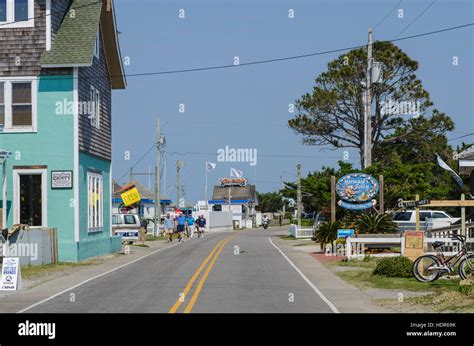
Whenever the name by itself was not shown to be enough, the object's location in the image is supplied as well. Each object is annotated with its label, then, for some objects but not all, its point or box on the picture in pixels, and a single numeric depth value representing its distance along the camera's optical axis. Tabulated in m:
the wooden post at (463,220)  23.24
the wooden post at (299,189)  64.38
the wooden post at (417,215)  23.68
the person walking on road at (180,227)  51.50
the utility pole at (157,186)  60.78
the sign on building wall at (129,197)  52.75
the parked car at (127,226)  46.28
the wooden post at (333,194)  36.90
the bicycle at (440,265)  20.12
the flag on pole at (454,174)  27.21
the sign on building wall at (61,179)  29.50
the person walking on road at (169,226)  52.75
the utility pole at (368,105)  39.23
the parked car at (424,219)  40.06
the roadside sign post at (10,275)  19.69
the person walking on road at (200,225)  60.84
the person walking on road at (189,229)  61.11
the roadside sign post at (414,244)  24.16
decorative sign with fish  36.75
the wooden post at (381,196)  36.37
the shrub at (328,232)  35.22
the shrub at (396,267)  23.12
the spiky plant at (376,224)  33.97
